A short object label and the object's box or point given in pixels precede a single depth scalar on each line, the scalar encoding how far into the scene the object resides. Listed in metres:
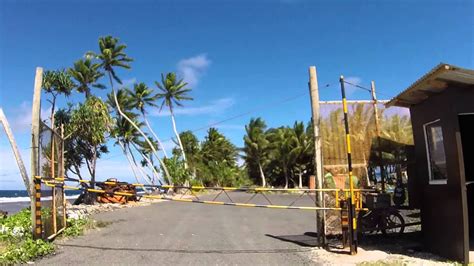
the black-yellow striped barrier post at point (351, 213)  9.55
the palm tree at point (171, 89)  50.16
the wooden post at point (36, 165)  10.09
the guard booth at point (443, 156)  8.23
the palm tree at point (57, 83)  29.42
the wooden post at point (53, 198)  11.41
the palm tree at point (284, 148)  51.06
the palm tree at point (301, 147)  50.62
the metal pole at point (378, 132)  11.39
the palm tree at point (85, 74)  37.47
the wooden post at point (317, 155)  10.46
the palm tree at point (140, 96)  48.65
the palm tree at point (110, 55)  42.44
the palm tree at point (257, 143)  55.28
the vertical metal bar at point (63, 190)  12.42
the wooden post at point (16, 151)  10.12
